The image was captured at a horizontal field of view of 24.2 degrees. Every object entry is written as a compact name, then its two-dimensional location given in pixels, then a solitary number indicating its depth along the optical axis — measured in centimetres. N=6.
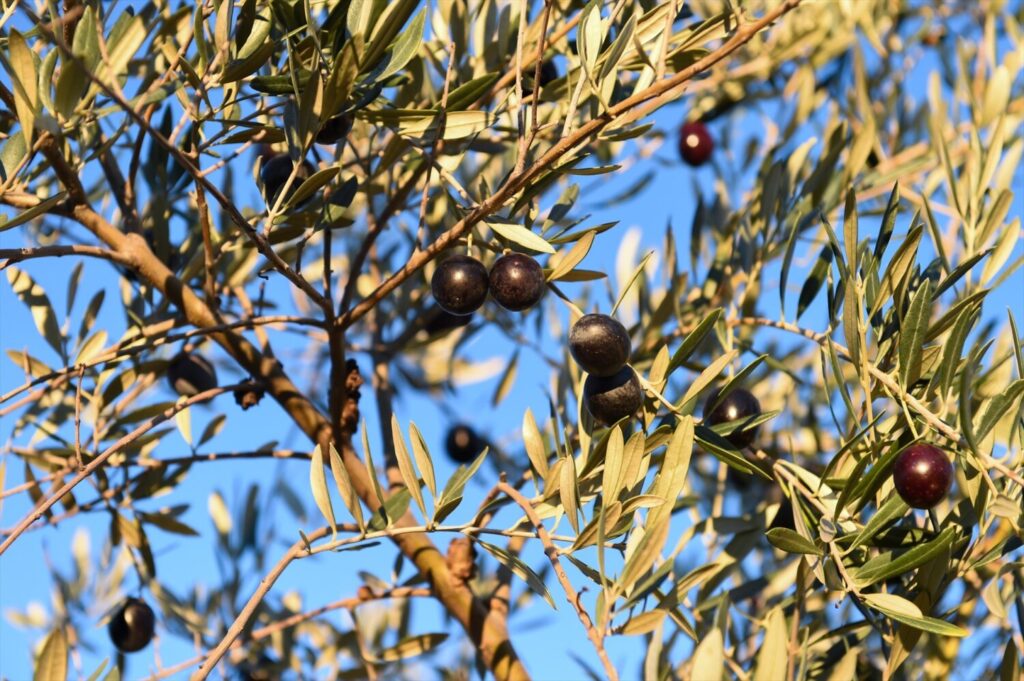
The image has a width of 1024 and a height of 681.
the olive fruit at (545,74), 75
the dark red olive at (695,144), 98
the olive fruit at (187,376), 82
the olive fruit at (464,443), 109
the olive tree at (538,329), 64
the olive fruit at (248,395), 77
